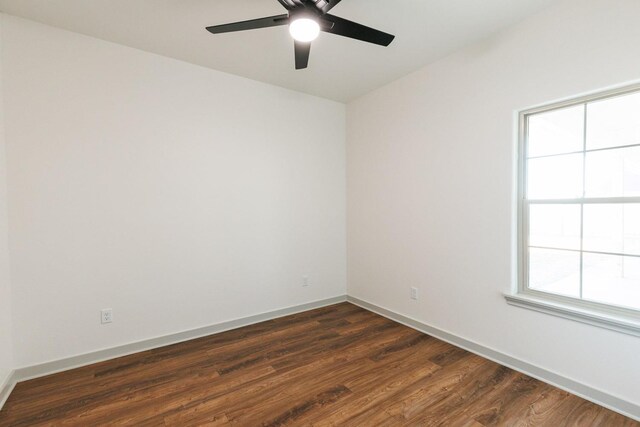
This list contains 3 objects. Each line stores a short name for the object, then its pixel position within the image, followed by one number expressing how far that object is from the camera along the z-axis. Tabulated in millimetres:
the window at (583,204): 1901
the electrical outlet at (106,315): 2525
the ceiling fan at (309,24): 1601
